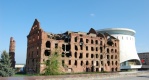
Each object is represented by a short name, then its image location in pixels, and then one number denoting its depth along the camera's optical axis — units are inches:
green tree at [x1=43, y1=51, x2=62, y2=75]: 1542.8
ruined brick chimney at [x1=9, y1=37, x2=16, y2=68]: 2229.1
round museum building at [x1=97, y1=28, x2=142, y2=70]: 3109.0
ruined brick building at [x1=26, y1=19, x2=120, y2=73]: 1962.4
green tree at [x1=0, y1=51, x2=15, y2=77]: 1442.3
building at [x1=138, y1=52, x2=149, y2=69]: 4497.0
